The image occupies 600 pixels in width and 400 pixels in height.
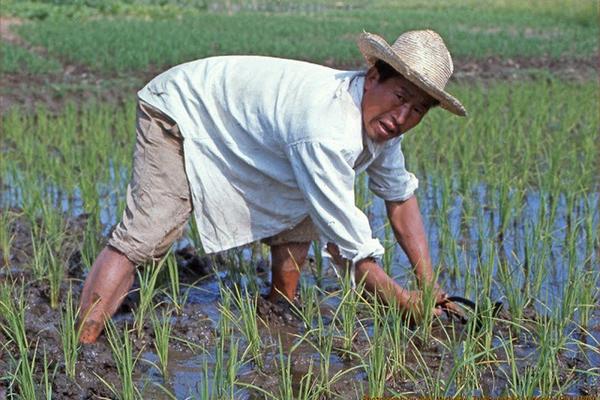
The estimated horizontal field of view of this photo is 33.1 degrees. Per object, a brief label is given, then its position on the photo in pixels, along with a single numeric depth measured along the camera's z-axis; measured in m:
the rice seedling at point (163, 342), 3.09
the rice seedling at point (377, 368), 2.74
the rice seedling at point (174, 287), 3.63
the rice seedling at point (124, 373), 2.65
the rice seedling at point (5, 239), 4.27
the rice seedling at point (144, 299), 3.33
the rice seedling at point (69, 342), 3.01
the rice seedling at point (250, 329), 3.13
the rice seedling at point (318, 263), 4.07
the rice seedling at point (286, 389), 2.65
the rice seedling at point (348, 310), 3.13
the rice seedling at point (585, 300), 3.45
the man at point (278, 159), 3.03
